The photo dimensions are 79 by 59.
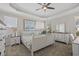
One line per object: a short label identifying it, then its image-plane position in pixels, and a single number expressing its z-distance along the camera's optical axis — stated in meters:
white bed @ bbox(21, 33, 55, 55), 2.40
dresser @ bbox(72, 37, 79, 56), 2.34
